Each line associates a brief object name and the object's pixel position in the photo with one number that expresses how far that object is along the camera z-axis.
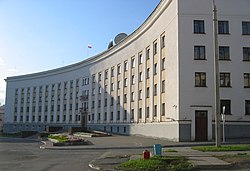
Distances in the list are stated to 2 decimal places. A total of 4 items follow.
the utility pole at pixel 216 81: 14.98
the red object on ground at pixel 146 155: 10.87
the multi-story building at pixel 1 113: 89.03
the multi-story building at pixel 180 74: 23.13
